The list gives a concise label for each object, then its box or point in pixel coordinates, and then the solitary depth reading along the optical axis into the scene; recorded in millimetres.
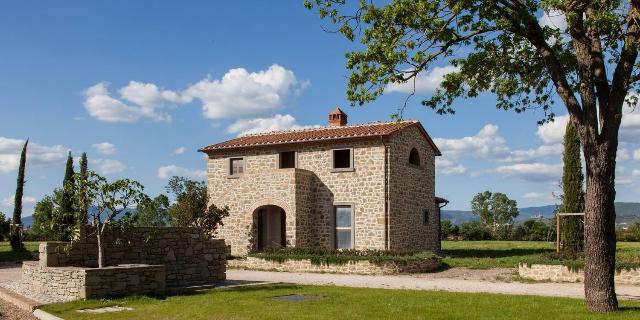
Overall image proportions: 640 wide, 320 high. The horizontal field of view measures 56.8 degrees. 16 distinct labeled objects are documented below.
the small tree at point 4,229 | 42219
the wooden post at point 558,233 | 19005
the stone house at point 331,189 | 23375
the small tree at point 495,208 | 68250
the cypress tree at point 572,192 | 21375
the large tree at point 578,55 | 10555
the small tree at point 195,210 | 24844
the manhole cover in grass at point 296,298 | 12594
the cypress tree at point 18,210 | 31844
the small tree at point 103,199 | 14461
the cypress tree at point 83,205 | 14500
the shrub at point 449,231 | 45281
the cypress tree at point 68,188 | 14441
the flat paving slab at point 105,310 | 11408
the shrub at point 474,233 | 44188
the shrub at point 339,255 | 19828
